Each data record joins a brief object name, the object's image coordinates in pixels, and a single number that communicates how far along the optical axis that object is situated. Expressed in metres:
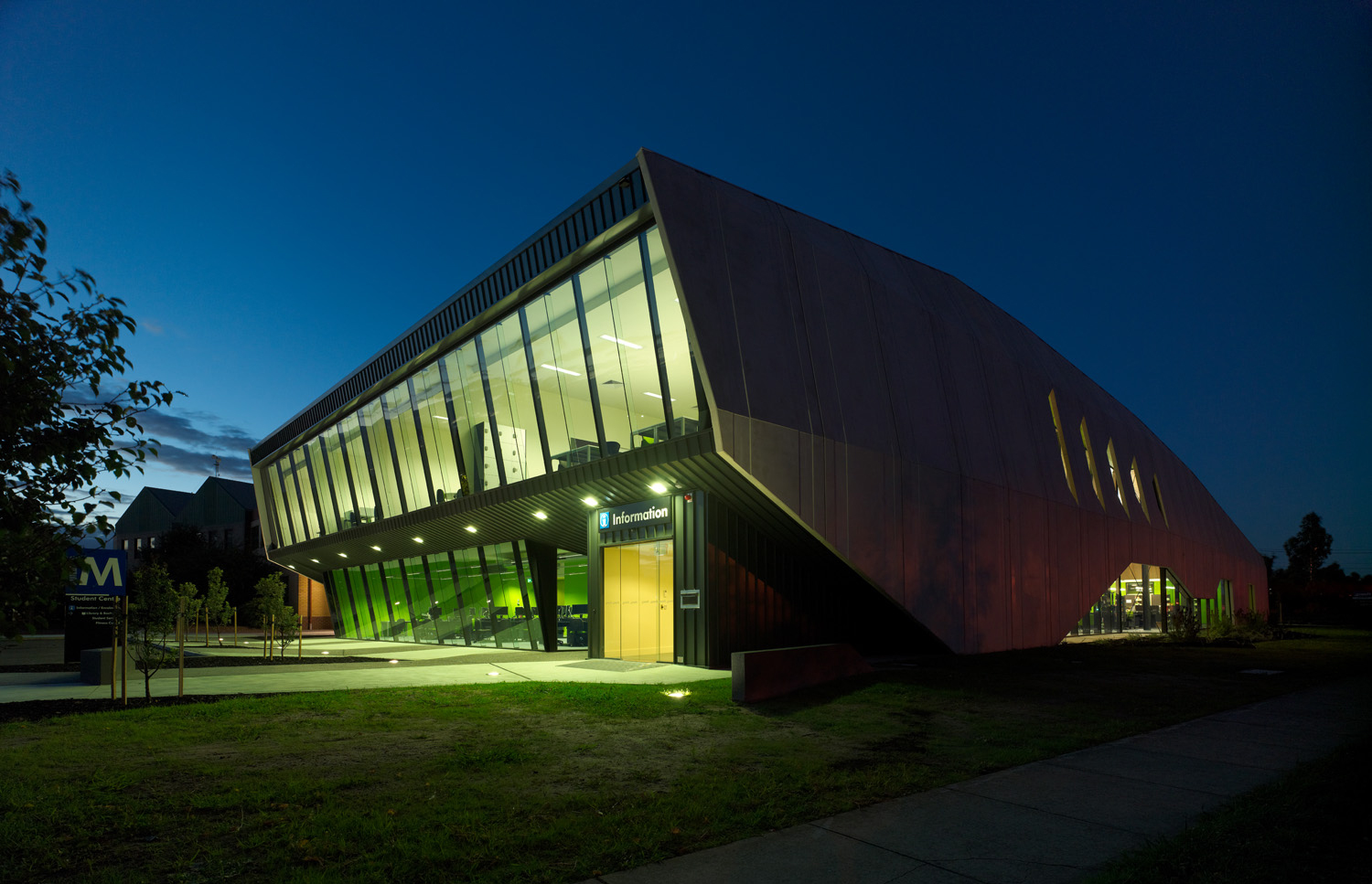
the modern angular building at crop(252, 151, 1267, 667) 17.72
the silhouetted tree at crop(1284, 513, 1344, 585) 141.00
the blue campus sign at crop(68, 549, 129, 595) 15.17
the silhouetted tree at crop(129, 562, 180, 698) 14.63
